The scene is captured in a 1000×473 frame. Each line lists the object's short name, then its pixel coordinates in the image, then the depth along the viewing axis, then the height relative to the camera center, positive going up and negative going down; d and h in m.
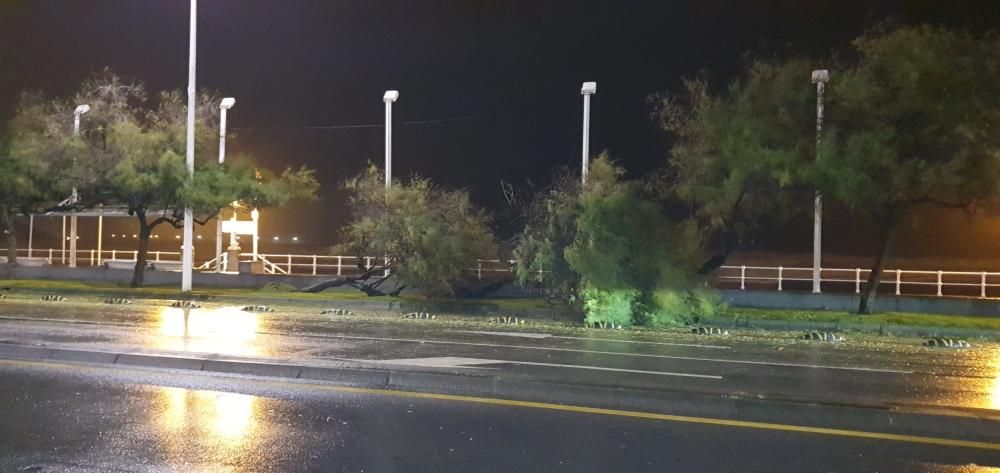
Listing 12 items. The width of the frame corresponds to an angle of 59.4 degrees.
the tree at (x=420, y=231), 23.06 +0.09
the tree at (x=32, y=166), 27.81 +1.91
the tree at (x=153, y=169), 26.53 +1.89
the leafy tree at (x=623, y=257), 19.45 -0.40
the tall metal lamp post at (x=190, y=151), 26.08 +2.37
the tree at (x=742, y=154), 20.58 +2.12
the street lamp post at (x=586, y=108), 25.83 +3.98
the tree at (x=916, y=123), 18.83 +2.72
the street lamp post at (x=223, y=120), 29.98 +3.82
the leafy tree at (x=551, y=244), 21.30 -0.17
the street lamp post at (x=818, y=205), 20.36 +0.98
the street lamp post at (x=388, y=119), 29.69 +3.96
